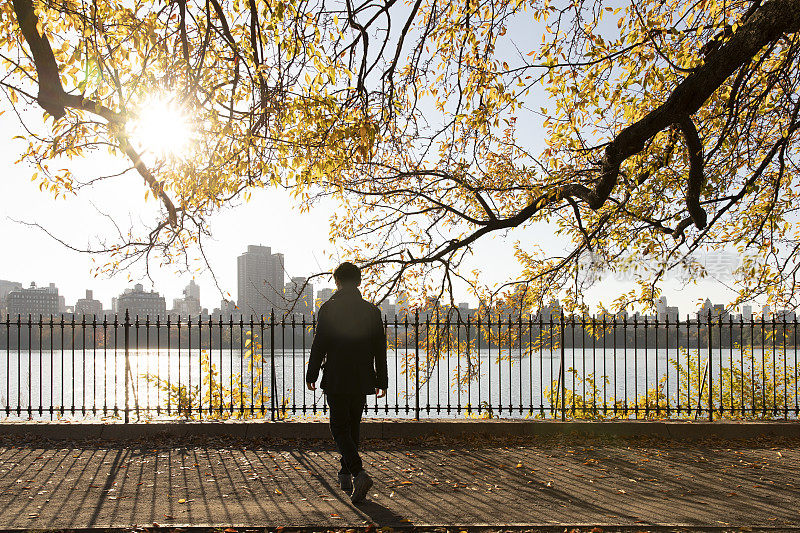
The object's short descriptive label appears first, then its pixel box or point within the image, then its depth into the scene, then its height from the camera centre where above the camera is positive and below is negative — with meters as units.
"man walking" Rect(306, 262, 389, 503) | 5.25 -0.58
